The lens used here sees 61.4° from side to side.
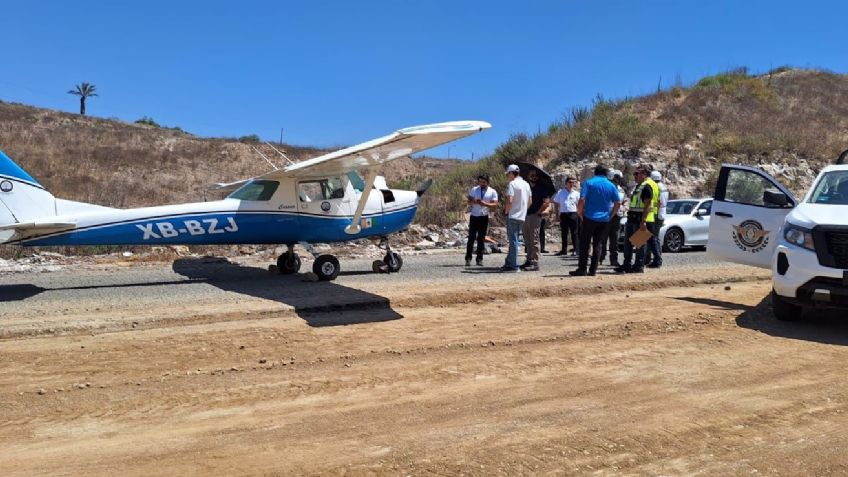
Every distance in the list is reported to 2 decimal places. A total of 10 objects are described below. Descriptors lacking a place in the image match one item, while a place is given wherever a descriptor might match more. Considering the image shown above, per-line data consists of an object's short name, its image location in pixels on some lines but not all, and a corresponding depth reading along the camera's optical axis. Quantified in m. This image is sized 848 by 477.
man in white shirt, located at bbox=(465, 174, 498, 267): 14.06
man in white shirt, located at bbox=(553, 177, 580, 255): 17.25
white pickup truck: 7.74
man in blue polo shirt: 12.40
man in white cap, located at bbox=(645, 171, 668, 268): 13.36
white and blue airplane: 11.02
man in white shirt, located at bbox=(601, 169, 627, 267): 13.93
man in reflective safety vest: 12.63
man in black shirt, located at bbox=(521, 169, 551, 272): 13.43
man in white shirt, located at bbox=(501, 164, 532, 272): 12.89
